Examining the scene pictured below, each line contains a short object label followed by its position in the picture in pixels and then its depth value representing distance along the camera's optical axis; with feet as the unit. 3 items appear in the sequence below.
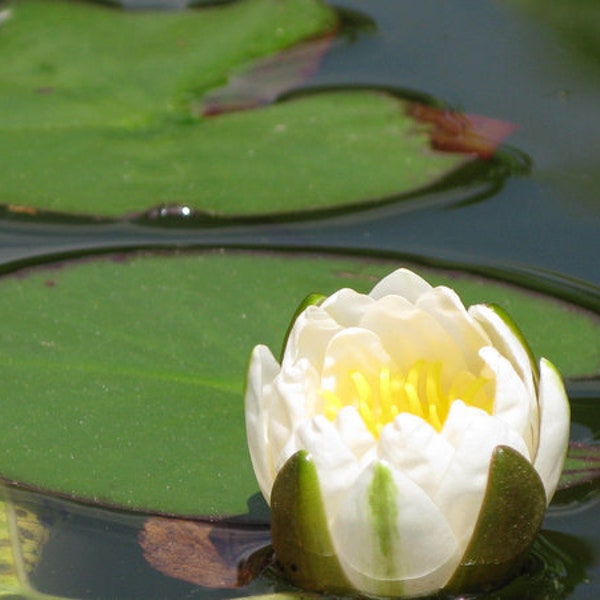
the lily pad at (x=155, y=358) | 9.87
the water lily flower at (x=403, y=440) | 7.79
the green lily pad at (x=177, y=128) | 14.29
